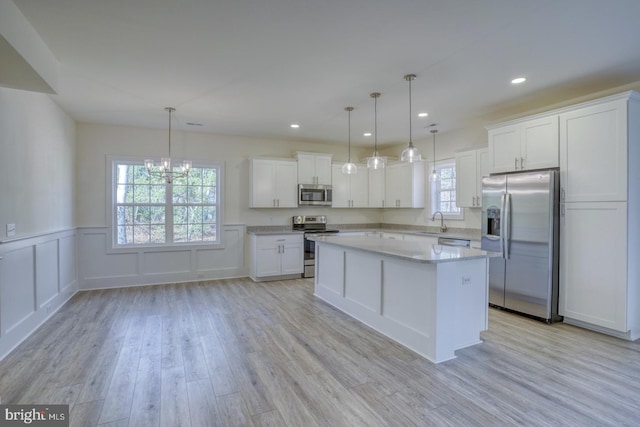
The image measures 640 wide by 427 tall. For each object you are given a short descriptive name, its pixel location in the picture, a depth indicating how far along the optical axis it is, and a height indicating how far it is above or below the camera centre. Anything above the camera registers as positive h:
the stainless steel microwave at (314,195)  6.36 +0.30
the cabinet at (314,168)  6.39 +0.84
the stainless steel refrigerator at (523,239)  3.72 -0.35
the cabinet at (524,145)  3.79 +0.82
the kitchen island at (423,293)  2.82 -0.81
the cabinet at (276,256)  5.80 -0.85
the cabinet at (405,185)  6.25 +0.50
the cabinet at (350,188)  6.78 +0.46
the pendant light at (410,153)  3.35 +0.60
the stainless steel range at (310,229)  6.19 -0.40
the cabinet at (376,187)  7.01 +0.50
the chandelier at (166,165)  4.30 +0.60
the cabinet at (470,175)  4.97 +0.56
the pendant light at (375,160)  3.80 +0.59
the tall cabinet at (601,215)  3.25 -0.04
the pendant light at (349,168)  4.09 +0.53
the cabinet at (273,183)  6.05 +0.51
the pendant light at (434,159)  5.25 +0.96
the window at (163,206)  5.46 +0.05
